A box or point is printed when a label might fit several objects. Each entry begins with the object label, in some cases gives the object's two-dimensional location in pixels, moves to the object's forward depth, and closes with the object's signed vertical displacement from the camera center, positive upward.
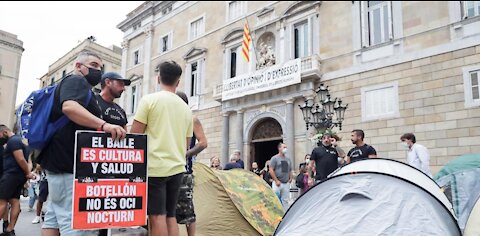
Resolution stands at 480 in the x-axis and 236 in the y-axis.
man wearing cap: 3.14 +0.47
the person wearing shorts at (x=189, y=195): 3.65 -0.50
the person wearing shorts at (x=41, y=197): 6.67 -0.96
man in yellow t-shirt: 2.83 +0.00
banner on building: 13.51 +2.68
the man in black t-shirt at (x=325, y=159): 6.39 -0.21
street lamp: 9.28 +0.92
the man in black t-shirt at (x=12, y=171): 4.79 -0.34
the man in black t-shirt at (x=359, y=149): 6.11 -0.03
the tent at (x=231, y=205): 4.88 -0.82
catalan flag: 14.82 +4.26
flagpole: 15.98 +4.25
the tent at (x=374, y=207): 3.17 -0.56
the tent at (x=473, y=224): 3.17 -0.68
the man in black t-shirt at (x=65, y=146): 2.48 +0.00
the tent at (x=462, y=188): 4.25 -0.50
